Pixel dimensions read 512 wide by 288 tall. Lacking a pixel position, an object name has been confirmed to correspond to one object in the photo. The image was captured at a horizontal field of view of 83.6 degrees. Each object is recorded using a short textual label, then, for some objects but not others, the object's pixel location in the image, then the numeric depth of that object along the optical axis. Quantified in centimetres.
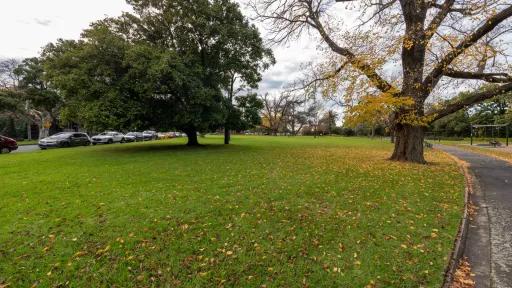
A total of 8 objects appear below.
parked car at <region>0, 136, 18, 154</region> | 2144
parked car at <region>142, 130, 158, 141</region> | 4656
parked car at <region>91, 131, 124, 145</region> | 3209
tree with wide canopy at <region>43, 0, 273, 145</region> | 1608
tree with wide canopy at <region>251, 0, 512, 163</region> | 1120
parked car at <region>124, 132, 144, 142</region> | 3969
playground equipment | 4842
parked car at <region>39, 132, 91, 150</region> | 2514
